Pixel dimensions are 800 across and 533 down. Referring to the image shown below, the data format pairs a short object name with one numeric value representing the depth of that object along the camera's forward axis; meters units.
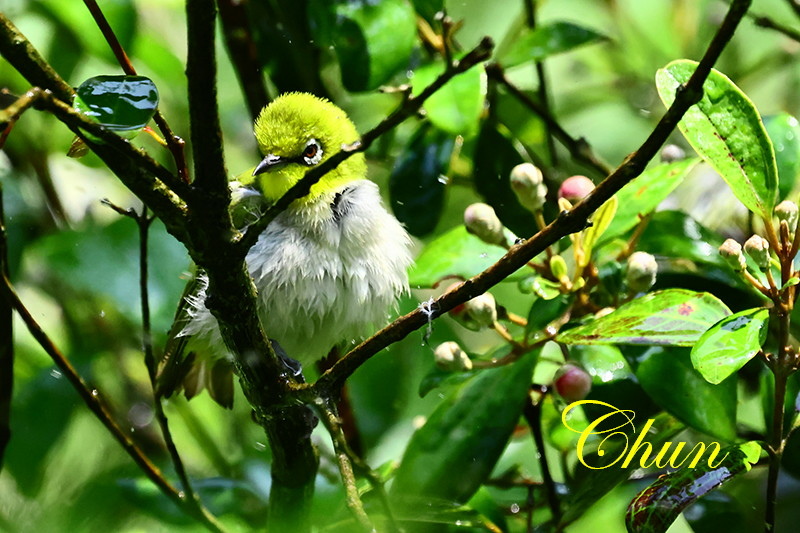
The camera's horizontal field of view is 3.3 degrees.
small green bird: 3.35
